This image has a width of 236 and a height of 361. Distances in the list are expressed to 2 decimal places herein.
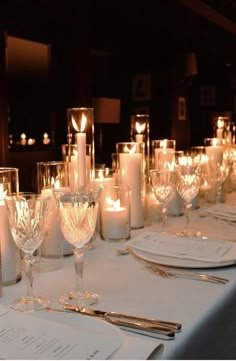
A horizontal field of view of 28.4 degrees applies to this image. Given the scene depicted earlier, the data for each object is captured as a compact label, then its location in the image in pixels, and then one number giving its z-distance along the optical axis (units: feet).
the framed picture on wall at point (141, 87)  23.98
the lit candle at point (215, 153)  6.06
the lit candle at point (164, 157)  5.79
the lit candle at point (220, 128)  8.26
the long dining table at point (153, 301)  2.48
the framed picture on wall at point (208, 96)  31.45
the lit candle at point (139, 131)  6.01
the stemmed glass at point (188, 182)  4.65
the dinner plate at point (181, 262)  3.62
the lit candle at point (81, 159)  4.21
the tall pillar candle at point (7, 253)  3.33
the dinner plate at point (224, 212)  5.40
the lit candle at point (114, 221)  4.44
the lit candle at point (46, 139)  16.56
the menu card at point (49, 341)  2.18
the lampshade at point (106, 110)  19.98
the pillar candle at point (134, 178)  4.99
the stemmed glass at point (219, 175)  5.98
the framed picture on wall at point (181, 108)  24.00
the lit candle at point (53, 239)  3.89
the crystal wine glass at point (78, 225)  3.03
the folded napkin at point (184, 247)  3.77
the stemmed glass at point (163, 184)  4.46
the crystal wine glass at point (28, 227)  2.97
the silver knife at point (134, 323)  2.52
